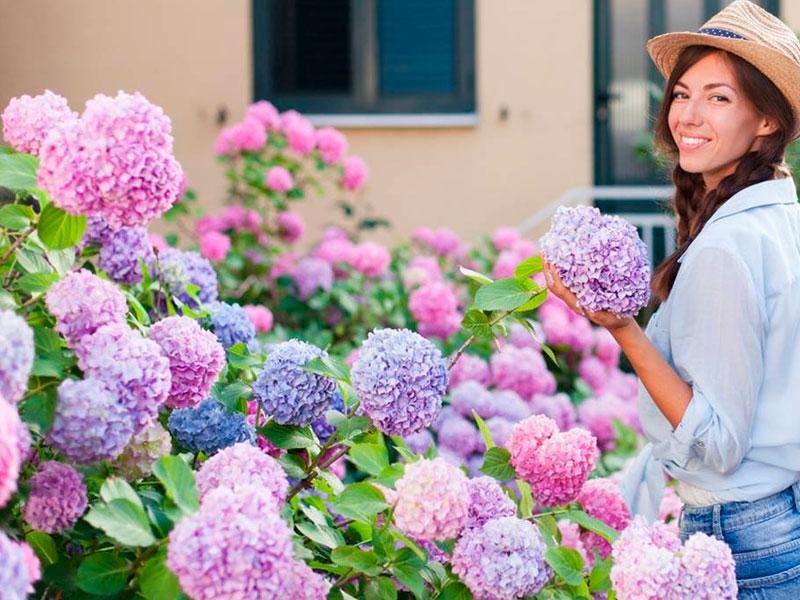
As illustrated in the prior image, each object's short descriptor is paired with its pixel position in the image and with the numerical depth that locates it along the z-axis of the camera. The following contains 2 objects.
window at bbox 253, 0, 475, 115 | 7.05
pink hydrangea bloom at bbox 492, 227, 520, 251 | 4.92
